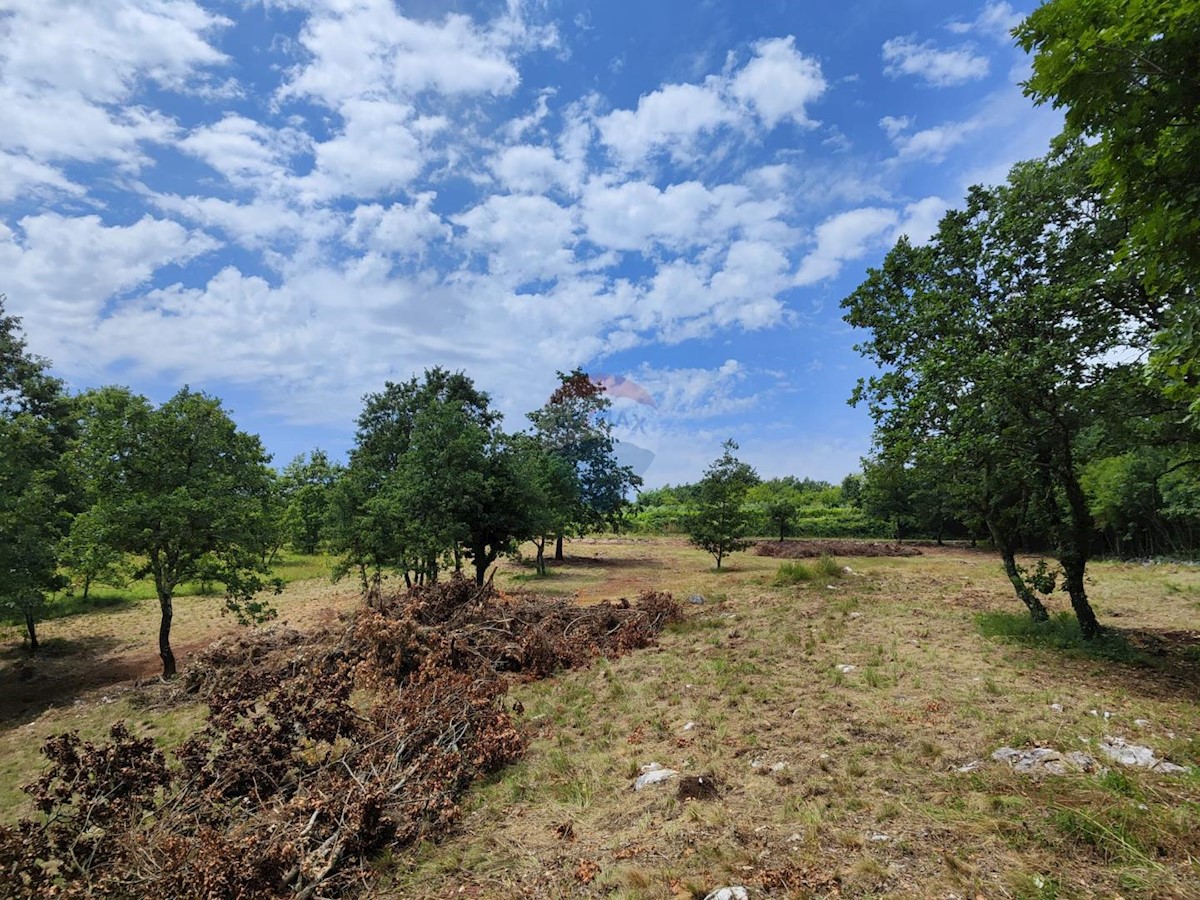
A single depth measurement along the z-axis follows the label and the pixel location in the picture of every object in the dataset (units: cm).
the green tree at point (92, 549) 1197
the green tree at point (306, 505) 3769
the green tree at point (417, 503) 1661
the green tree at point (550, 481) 2228
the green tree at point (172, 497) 1233
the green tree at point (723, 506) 2703
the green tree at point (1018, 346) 800
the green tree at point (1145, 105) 347
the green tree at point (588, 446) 3384
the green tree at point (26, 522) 1224
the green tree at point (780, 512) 4406
